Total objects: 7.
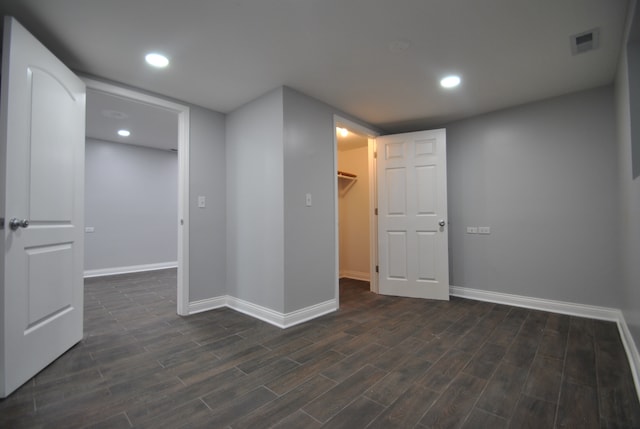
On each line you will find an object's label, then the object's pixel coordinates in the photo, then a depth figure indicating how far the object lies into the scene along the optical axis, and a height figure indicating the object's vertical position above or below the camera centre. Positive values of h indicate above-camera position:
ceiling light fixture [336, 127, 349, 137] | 4.21 +1.27
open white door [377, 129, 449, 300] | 3.64 +0.05
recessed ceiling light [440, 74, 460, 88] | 2.70 +1.30
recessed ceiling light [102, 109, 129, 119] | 3.71 +1.39
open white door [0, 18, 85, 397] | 1.67 +0.10
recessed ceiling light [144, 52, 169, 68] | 2.30 +1.29
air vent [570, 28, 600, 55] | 2.08 +1.30
